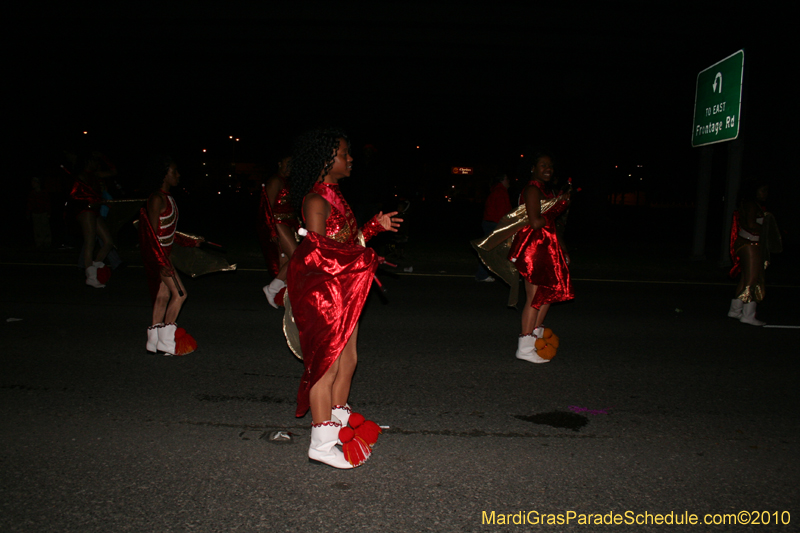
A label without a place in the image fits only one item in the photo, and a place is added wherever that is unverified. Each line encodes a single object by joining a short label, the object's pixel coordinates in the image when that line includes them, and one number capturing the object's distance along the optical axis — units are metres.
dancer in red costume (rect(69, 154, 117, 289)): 8.62
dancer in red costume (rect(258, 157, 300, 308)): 6.82
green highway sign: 12.01
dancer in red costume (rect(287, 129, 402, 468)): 3.03
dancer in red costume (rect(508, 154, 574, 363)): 5.00
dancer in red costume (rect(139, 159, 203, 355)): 4.92
